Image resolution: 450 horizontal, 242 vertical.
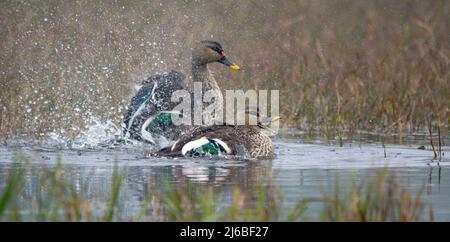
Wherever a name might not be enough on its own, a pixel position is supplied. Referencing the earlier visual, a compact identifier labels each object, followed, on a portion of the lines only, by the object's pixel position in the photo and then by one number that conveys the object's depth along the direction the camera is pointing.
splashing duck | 21.47
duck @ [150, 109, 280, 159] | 18.58
